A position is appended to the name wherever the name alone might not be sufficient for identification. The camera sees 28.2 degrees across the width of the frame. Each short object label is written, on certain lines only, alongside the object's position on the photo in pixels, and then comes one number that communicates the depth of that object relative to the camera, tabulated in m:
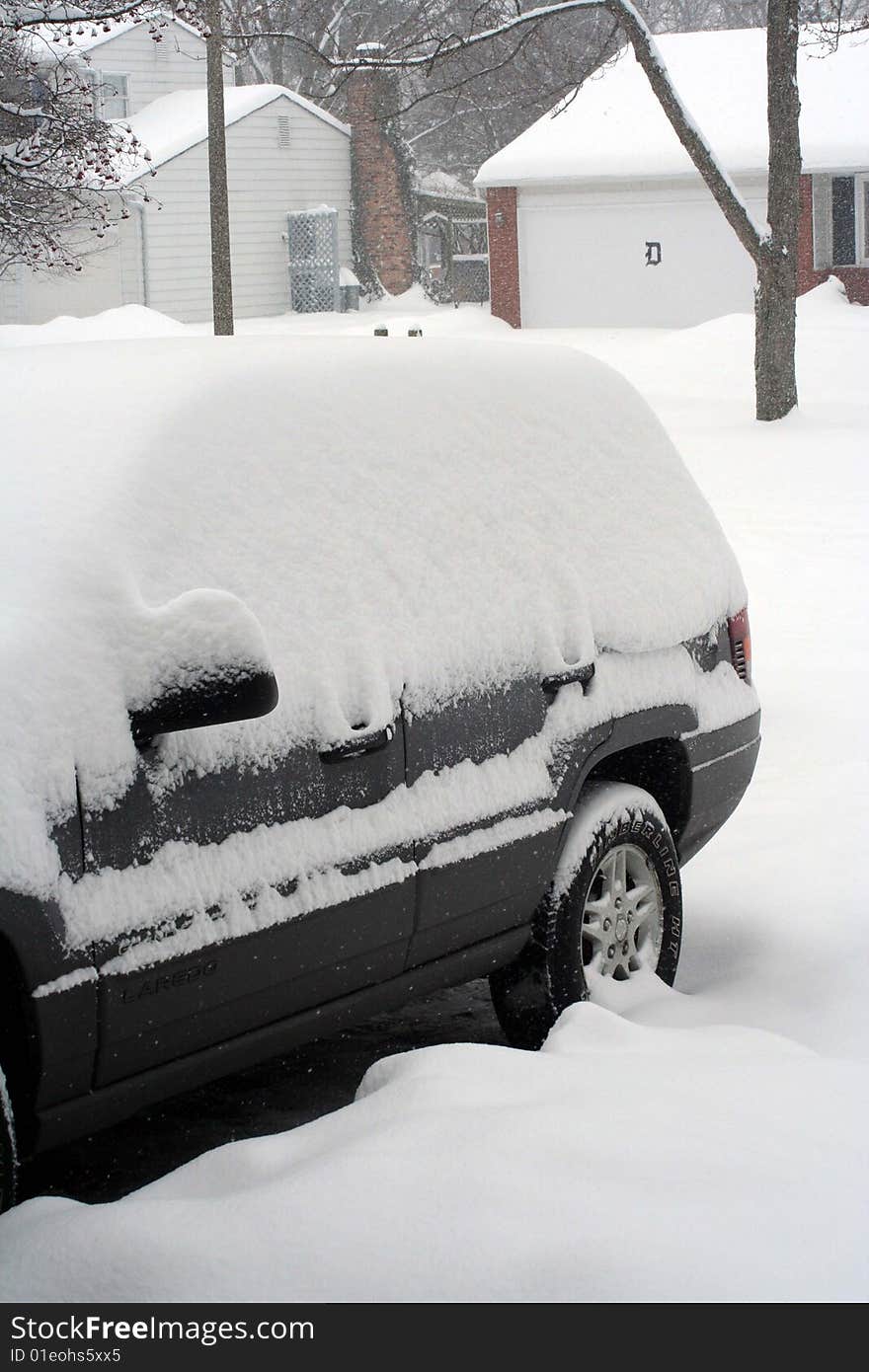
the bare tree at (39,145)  12.52
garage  32.50
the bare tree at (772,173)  19.28
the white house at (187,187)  35.38
